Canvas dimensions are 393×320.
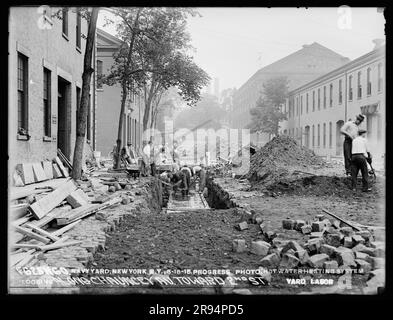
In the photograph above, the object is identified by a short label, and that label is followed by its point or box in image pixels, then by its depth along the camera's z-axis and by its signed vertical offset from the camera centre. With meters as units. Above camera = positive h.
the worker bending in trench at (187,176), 19.17 -1.01
